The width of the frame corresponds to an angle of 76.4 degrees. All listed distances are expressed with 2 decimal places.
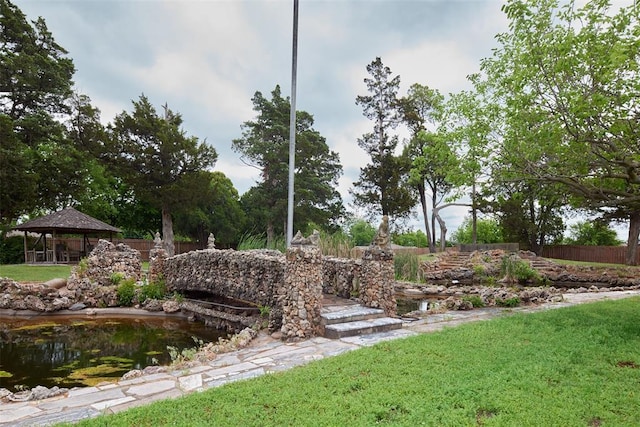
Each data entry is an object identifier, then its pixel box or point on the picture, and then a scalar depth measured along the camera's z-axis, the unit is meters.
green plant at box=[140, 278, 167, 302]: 12.36
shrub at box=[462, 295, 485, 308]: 9.54
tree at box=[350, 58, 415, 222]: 29.88
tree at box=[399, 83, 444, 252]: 30.38
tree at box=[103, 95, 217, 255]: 23.59
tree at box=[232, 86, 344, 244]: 25.83
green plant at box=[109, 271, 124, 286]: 12.95
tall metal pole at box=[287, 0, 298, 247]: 9.34
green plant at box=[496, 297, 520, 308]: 9.61
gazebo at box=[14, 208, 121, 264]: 18.48
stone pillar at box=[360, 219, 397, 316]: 8.01
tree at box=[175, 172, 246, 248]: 27.31
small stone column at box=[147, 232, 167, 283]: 13.16
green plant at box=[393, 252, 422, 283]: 17.72
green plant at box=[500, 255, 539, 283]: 18.59
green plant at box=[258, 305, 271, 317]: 8.51
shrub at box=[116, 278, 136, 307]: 12.16
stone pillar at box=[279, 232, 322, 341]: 6.64
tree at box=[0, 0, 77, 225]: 18.02
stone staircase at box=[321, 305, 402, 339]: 6.60
